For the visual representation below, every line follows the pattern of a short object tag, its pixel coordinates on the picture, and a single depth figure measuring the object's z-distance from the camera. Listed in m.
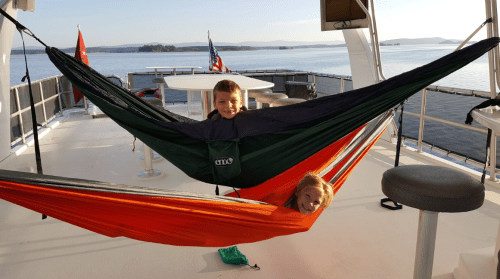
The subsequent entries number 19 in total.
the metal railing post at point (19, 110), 4.44
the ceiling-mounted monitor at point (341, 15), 4.14
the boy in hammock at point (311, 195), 1.55
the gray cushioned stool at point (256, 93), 4.66
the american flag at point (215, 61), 6.34
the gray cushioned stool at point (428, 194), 1.17
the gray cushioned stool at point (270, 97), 4.08
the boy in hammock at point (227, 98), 1.83
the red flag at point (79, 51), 6.77
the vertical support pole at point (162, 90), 6.60
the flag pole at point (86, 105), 6.72
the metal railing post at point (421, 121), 3.69
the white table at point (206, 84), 3.41
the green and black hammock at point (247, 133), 1.76
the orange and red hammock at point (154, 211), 1.06
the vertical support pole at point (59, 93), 6.42
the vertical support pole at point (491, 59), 2.17
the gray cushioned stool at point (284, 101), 3.54
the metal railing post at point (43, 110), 5.32
